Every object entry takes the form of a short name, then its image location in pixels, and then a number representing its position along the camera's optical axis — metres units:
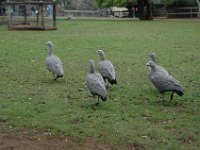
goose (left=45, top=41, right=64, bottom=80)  11.86
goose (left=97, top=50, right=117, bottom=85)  10.79
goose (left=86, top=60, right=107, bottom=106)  9.09
